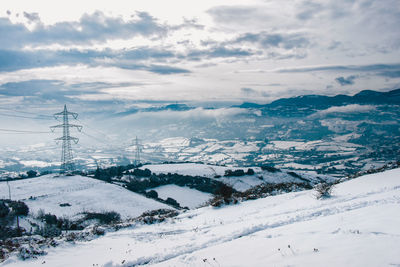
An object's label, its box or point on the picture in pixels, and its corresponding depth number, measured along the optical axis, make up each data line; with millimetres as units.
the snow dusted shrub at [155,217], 21953
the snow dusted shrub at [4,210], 30881
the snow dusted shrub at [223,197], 24108
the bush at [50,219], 29875
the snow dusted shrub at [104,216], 33906
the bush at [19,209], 33000
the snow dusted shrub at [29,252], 13323
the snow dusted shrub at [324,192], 19047
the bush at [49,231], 20630
